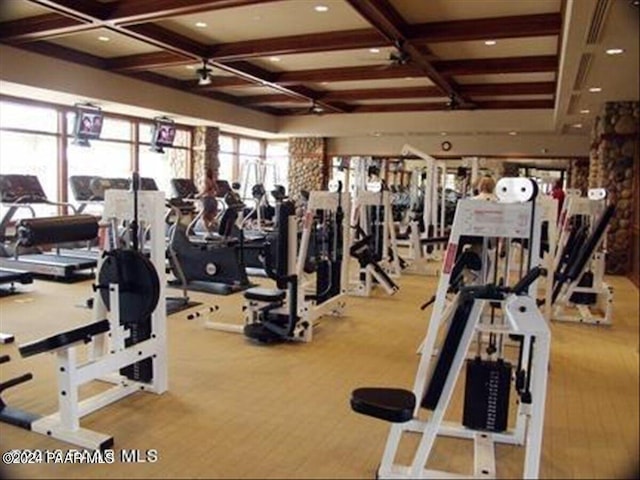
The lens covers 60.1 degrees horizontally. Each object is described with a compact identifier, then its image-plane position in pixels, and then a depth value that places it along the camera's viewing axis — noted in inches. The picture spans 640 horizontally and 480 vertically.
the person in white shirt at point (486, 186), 247.5
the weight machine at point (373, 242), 274.8
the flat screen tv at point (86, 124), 380.2
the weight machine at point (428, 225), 359.9
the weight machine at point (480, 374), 88.4
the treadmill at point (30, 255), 286.2
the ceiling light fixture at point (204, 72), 325.7
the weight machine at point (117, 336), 116.9
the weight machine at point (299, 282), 189.2
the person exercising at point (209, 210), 287.0
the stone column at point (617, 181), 343.9
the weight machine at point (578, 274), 227.1
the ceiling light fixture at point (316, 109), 481.7
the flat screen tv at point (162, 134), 448.5
